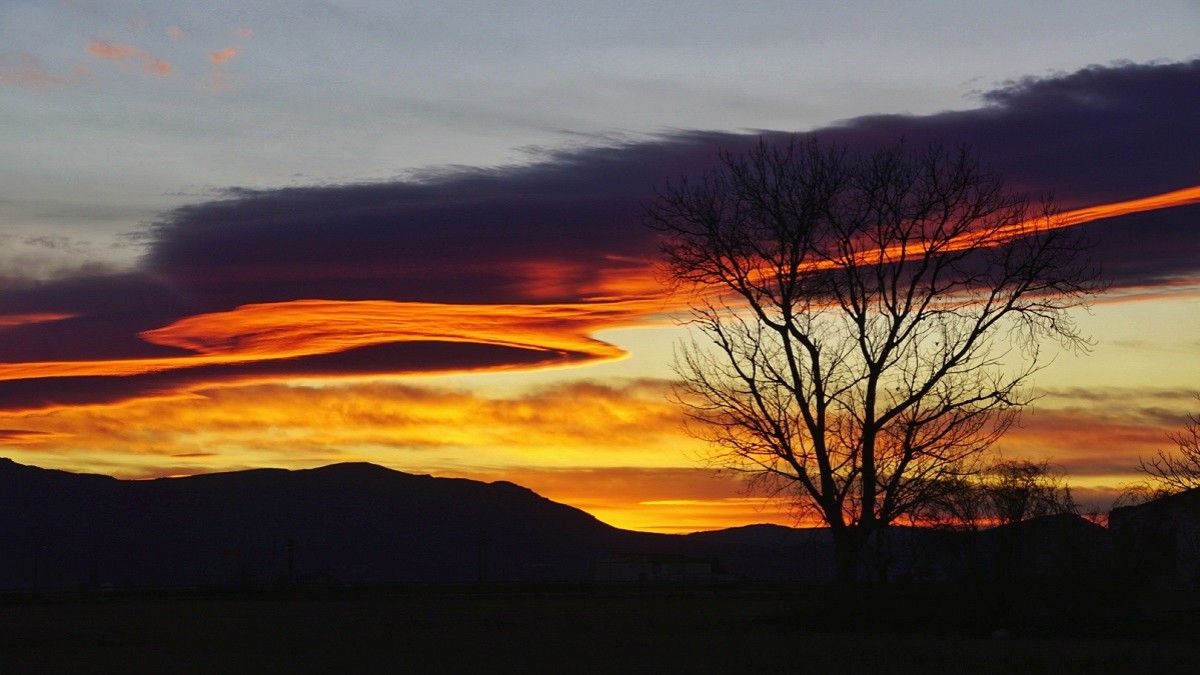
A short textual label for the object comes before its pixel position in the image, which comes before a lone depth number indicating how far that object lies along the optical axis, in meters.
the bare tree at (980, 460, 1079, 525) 80.69
